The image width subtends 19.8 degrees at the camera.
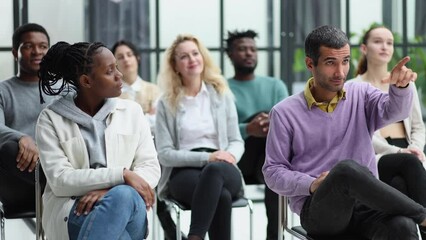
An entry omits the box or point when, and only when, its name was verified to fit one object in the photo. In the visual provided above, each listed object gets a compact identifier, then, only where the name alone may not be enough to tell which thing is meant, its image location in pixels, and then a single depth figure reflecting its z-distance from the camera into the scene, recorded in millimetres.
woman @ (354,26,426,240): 5805
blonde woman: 5360
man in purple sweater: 4142
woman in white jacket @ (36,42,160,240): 4161
